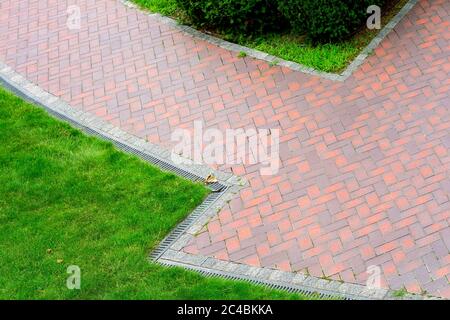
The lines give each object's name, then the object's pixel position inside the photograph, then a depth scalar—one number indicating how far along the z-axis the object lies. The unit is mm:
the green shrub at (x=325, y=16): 9219
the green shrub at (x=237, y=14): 9688
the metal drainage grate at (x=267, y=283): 6281
